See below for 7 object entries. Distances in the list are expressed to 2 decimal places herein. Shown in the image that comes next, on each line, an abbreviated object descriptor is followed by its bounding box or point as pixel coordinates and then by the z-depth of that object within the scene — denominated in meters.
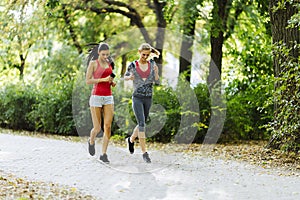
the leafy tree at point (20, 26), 13.58
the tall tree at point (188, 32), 13.66
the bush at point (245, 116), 12.42
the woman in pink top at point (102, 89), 8.05
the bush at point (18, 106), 15.62
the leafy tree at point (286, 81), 8.62
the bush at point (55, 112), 14.23
